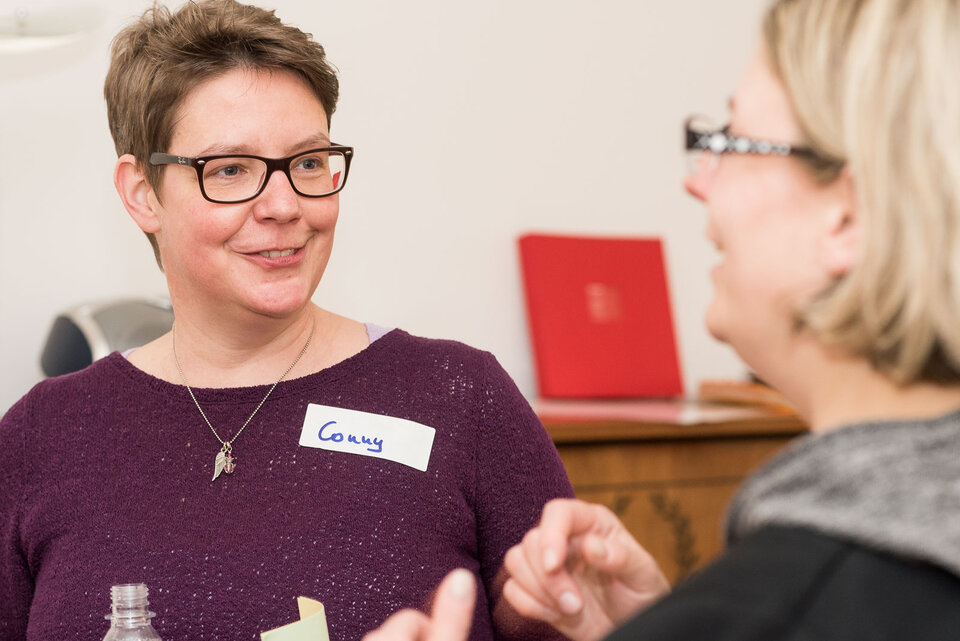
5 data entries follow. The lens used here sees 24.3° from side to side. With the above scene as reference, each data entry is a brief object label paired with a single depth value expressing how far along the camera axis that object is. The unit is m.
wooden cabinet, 2.48
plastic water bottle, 1.65
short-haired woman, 1.79
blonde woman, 1.20
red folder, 2.71
